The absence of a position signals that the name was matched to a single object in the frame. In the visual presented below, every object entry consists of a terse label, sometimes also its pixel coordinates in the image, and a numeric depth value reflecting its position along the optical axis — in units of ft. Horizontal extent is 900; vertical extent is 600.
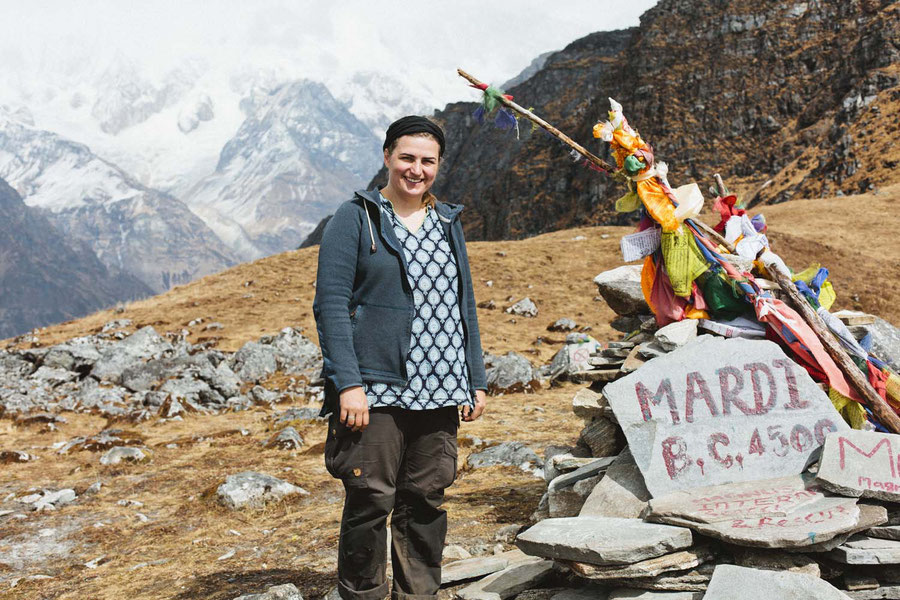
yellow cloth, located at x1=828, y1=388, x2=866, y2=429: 14.55
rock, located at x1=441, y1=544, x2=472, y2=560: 16.60
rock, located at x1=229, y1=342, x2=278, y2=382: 56.13
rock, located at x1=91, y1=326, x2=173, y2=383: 54.44
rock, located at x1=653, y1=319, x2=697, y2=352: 15.37
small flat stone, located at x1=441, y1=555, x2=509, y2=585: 14.12
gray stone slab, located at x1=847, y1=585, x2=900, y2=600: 11.01
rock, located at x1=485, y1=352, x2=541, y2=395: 46.34
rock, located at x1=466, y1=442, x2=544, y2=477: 26.11
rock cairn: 10.89
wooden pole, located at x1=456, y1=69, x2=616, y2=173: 16.61
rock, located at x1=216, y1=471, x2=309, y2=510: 22.99
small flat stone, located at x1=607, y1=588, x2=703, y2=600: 10.82
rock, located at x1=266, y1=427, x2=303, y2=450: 32.53
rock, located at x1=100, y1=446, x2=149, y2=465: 30.50
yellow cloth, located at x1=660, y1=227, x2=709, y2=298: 16.30
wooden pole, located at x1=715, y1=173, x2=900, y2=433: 14.25
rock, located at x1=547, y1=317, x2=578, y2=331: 71.87
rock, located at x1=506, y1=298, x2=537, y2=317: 77.97
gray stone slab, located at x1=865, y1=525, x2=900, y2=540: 11.50
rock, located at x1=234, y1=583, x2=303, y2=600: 13.43
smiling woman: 10.42
